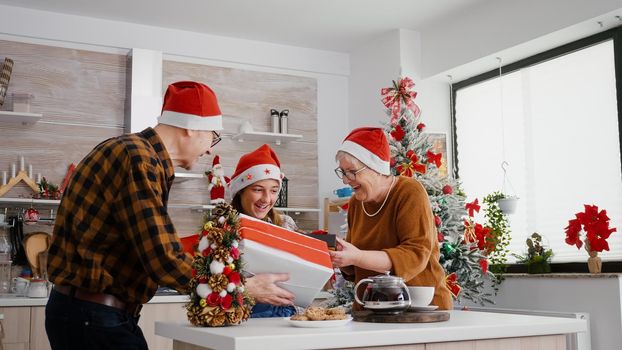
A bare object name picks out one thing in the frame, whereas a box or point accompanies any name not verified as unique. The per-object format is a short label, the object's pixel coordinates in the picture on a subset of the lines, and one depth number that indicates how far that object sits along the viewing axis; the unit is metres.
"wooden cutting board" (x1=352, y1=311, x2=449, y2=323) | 1.90
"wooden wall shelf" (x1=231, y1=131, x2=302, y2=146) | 5.34
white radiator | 3.96
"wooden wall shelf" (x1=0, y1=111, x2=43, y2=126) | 4.55
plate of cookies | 1.78
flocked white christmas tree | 4.42
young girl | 2.81
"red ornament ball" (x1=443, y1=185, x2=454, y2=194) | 4.48
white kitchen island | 1.62
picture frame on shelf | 5.33
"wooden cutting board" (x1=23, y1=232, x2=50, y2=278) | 4.53
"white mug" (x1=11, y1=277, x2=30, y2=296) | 4.24
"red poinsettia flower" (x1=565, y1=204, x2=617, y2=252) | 3.88
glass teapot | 1.96
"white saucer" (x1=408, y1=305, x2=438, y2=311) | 2.09
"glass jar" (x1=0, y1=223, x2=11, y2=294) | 4.46
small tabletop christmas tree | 1.76
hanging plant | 4.67
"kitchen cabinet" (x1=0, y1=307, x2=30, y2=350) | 3.92
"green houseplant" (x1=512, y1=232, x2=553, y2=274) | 4.44
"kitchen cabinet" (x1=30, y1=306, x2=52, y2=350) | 3.98
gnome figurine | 5.08
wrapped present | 1.83
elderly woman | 2.25
